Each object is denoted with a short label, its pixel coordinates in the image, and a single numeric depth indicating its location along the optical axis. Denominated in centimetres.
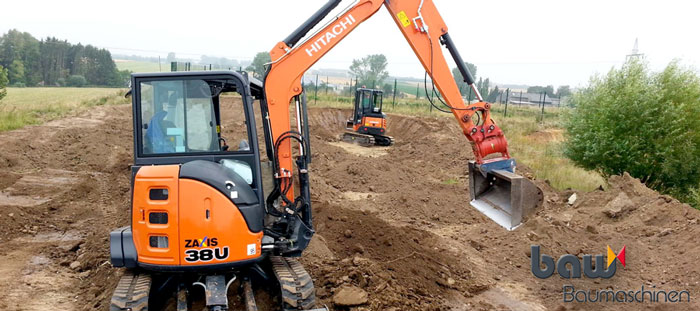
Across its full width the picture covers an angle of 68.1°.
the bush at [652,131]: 1323
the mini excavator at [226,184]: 480
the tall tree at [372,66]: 7144
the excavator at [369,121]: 2641
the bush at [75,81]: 5297
